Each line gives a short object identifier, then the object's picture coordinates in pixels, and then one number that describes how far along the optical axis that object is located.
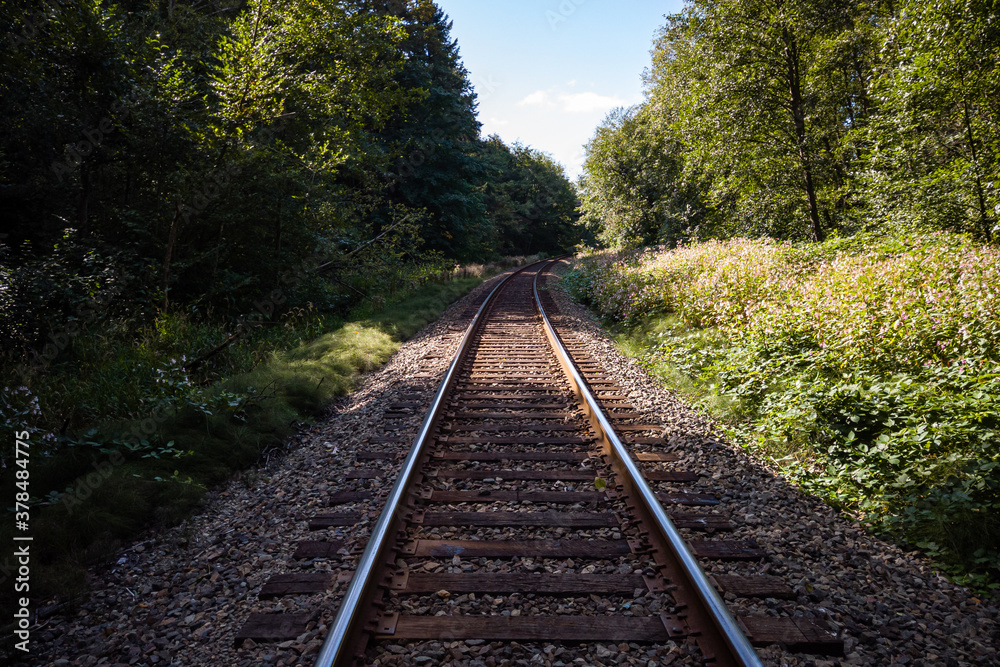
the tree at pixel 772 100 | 14.46
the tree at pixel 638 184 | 23.20
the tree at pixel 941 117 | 9.17
